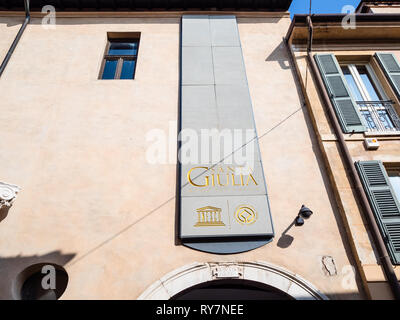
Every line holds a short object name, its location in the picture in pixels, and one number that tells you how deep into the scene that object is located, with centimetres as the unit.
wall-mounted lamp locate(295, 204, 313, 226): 376
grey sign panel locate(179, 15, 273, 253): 382
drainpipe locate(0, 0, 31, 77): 550
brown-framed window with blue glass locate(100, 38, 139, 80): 586
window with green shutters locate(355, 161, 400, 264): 362
